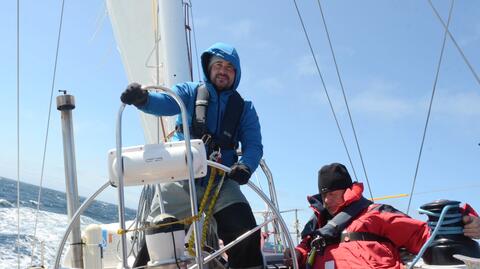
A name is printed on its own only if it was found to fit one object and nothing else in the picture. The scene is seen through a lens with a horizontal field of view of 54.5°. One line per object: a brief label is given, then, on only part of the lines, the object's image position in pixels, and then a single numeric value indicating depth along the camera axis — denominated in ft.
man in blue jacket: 8.17
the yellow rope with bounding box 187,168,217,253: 7.43
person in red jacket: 8.66
